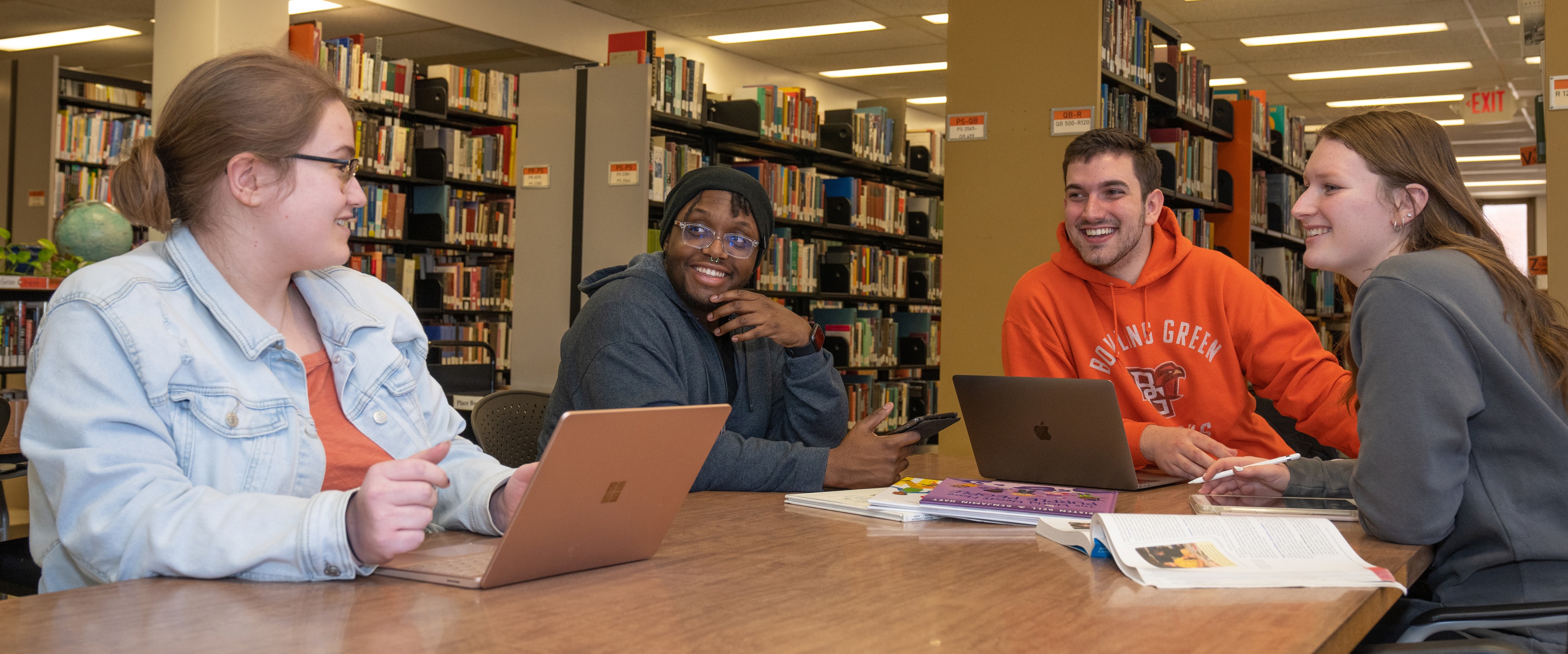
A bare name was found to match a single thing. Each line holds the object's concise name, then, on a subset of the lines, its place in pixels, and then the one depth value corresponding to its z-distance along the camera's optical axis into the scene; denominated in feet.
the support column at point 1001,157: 13.60
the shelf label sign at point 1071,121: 13.38
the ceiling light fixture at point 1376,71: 29.66
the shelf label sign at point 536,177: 16.55
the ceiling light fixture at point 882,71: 30.66
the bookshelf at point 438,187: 19.54
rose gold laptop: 3.41
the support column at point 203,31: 16.79
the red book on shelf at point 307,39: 17.93
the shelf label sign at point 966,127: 14.10
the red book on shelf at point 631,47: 17.17
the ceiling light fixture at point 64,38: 27.17
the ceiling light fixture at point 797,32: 26.35
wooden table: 3.08
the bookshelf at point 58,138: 23.94
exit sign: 30.78
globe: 14.94
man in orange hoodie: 8.00
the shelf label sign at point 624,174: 15.79
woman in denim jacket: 3.60
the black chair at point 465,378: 16.66
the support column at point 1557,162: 12.44
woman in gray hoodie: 4.73
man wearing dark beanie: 6.25
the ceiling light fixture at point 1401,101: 33.63
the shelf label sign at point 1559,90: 12.47
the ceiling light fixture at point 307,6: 23.56
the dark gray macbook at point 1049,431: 5.97
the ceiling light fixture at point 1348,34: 25.79
